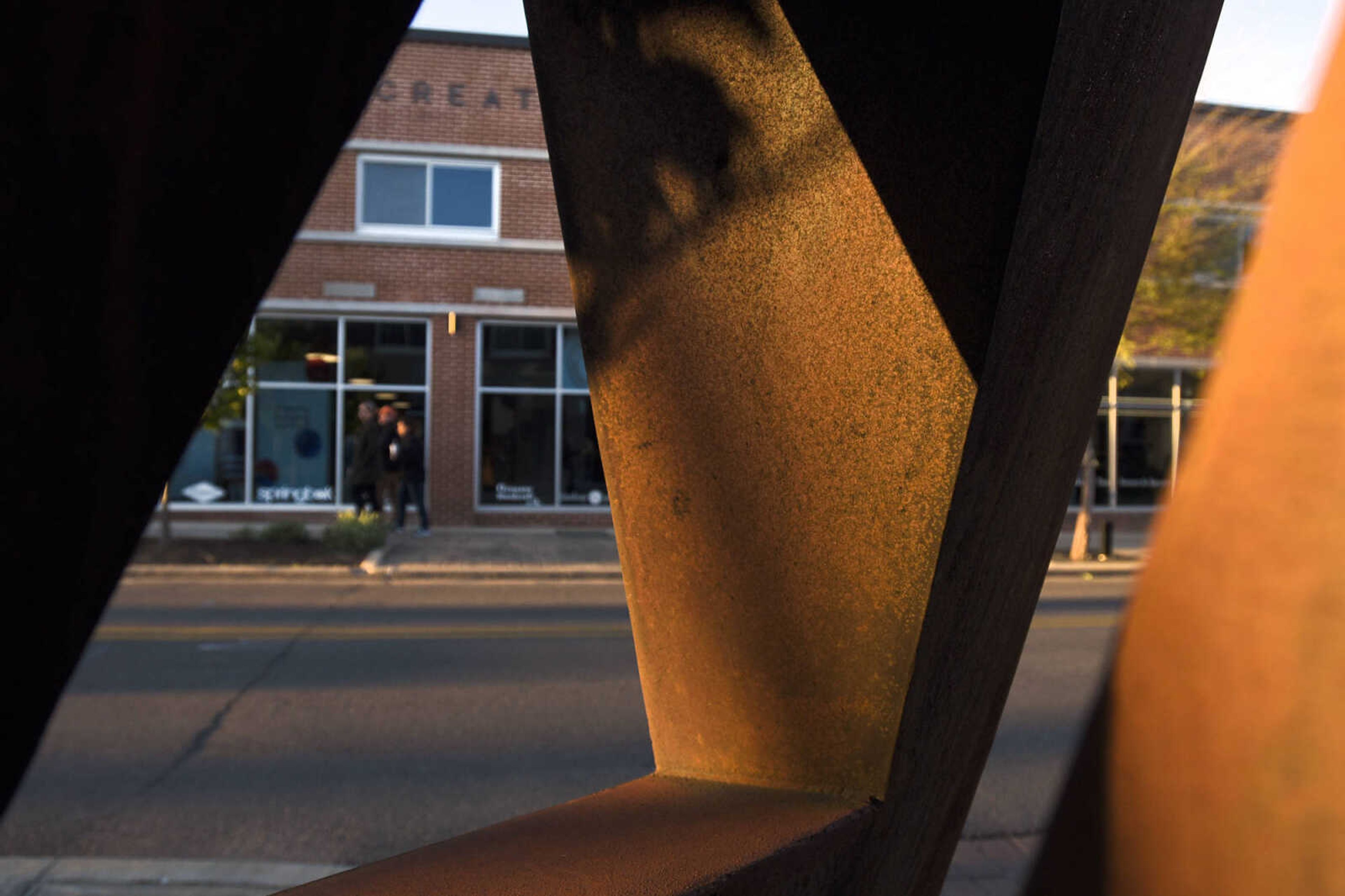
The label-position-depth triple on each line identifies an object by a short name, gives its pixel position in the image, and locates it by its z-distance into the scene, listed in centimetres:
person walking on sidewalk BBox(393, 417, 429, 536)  1728
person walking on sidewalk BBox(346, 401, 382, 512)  1669
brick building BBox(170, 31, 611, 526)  1834
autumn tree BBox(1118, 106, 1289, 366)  1641
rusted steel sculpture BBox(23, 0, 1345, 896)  156
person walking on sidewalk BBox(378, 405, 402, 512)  1672
